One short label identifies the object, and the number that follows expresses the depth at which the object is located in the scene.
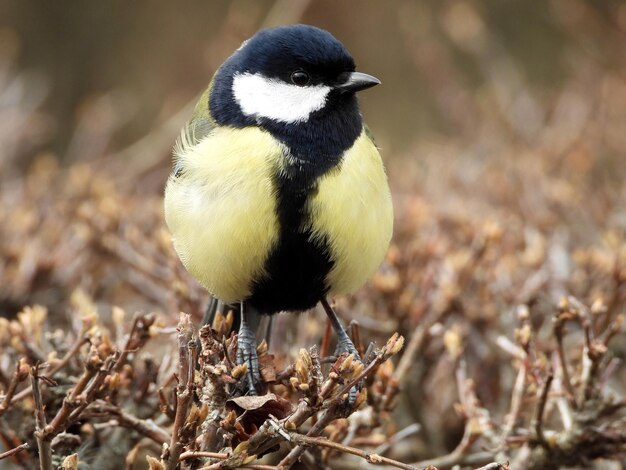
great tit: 2.80
